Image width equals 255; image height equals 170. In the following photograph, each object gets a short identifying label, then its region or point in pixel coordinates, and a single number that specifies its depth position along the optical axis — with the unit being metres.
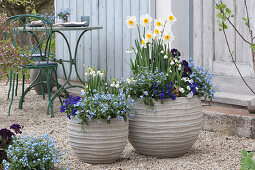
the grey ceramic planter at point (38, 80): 5.95
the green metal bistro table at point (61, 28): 4.59
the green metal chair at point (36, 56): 4.44
